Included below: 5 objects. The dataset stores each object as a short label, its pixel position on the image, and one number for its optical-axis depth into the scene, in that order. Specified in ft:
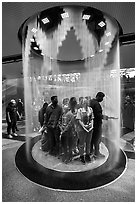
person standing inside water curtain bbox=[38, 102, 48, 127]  8.93
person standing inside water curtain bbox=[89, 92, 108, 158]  7.17
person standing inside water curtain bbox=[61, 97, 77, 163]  6.88
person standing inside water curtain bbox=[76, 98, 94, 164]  6.92
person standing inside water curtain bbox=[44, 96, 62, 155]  7.52
